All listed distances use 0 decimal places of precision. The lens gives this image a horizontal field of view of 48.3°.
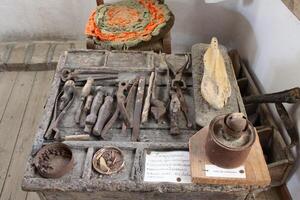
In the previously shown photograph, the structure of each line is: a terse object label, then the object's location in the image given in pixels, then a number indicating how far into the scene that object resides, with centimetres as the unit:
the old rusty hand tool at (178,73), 148
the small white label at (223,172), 109
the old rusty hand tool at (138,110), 129
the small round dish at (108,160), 118
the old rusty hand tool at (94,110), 130
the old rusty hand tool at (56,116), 128
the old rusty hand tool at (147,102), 133
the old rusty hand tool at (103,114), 128
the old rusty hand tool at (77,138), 127
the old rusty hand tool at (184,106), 133
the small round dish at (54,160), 116
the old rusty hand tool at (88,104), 138
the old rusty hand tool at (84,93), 137
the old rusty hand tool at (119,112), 130
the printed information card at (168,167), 116
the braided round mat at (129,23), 163
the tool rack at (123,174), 114
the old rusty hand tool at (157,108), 134
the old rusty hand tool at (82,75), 151
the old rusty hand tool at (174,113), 129
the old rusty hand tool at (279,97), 140
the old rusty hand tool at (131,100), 133
